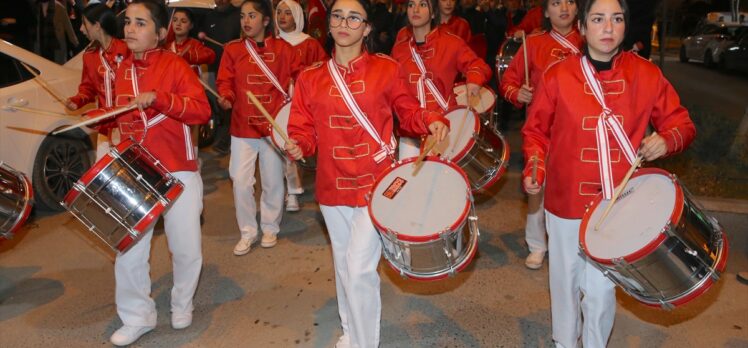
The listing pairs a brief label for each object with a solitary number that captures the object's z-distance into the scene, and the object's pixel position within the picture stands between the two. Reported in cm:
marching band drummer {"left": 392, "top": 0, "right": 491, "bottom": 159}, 552
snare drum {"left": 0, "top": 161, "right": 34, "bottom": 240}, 413
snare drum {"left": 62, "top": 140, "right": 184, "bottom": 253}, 388
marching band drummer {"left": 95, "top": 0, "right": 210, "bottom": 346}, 423
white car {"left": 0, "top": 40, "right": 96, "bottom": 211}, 661
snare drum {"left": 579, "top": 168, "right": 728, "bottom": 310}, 302
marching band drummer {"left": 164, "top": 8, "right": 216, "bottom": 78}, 721
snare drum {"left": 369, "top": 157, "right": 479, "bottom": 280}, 331
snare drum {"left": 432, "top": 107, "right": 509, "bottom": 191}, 476
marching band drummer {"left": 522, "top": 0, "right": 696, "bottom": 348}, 335
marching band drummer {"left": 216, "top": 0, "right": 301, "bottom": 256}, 593
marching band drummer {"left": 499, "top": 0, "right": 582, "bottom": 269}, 518
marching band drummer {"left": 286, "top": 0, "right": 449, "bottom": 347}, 372
